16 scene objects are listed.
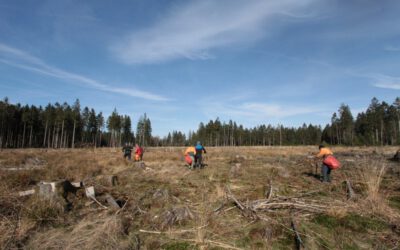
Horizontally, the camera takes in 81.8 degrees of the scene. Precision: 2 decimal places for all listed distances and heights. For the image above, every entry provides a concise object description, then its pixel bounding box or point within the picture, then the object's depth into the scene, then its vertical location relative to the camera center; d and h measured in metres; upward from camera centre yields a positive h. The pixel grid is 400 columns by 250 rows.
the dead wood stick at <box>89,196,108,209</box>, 6.64 -1.79
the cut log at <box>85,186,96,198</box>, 7.39 -1.65
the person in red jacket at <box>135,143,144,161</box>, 18.03 -0.83
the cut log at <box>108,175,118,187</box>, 9.90 -1.69
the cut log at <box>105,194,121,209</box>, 6.56 -1.75
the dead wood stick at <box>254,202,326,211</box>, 5.80 -1.52
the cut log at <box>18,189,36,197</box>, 6.88 -1.60
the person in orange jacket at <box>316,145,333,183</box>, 9.61 -0.89
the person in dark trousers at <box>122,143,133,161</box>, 19.09 -0.58
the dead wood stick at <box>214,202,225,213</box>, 5.81 -1.63
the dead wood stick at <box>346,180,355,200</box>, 6.29 -1.31
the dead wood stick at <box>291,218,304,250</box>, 3.90 -1.65
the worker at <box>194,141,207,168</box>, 14.86 -0.66
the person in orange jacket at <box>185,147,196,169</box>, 14.67 -0.77
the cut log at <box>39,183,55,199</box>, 6.42 -1.45
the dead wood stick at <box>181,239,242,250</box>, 4.07 -1.79
